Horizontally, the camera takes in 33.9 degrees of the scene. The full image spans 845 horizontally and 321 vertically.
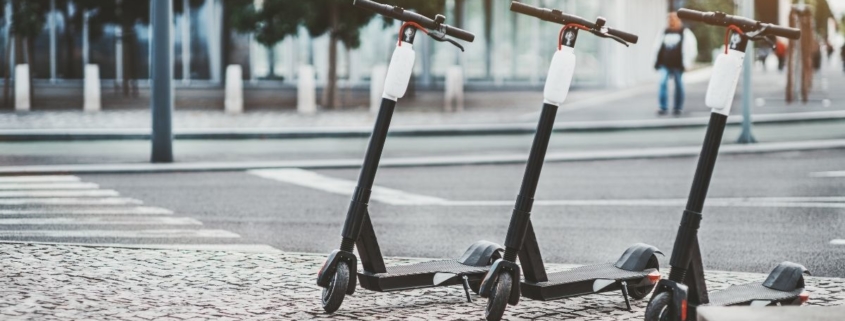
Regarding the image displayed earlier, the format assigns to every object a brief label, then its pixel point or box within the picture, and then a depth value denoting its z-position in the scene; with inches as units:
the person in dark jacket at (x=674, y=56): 926.4
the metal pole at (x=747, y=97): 716.0
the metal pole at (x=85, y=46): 1449.8
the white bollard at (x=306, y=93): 976.3
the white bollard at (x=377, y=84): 939.3
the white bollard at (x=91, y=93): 992.9
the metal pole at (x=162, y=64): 612.1
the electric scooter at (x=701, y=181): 221.8
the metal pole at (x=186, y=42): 1462.8
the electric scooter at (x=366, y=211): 249.9
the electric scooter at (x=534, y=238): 239.3
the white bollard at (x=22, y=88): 976.3
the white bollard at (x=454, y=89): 1029.2
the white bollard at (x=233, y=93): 981.8
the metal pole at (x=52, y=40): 1449.6
